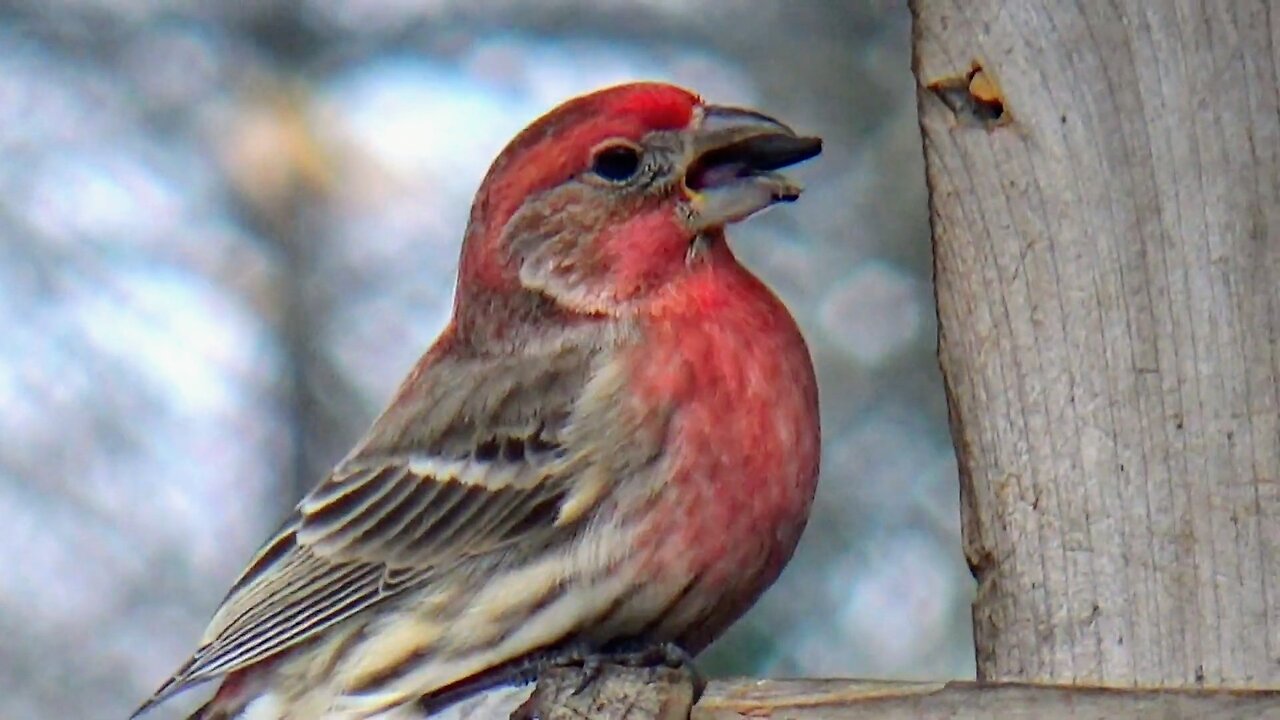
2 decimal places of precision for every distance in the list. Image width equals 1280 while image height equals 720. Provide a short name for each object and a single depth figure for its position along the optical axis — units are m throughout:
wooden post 5.12
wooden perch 4.31
